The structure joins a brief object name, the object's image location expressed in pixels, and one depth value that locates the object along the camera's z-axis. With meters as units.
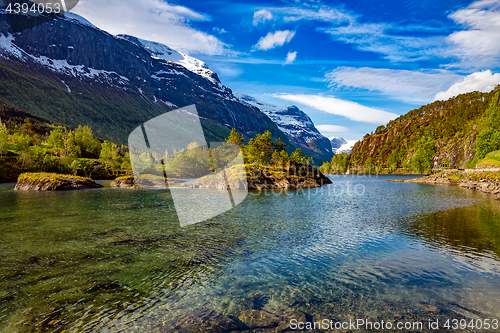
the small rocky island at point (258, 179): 86.82
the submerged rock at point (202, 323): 10.46
